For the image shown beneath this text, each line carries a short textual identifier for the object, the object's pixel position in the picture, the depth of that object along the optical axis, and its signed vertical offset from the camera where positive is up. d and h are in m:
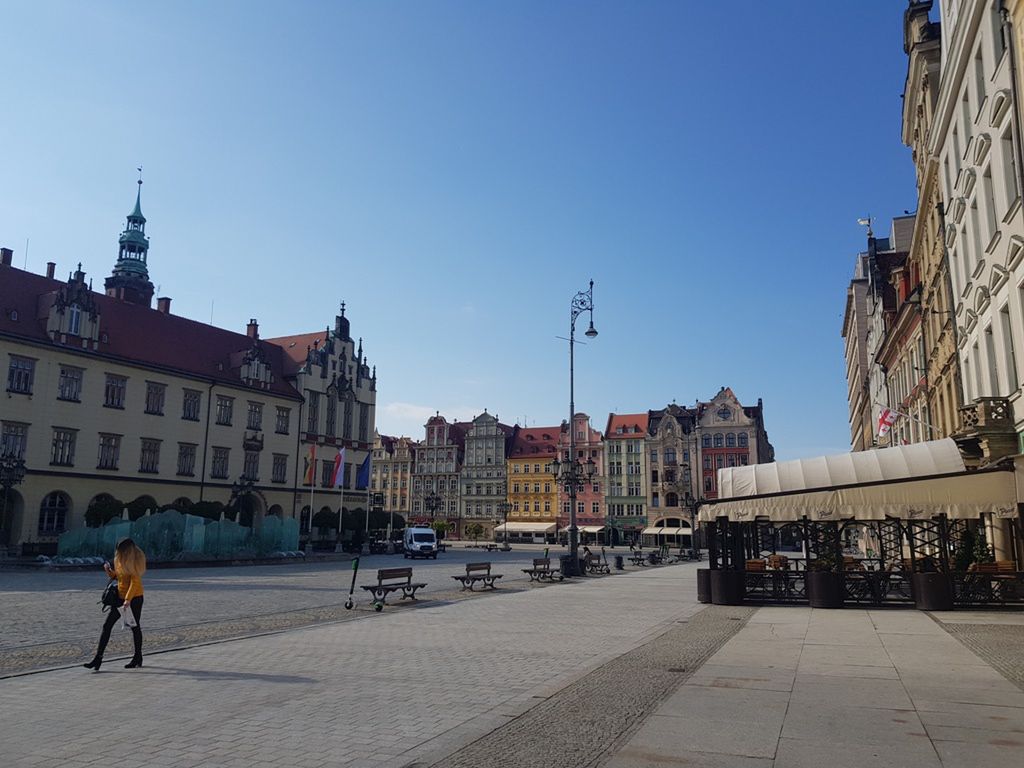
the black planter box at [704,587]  21.20 -1.56
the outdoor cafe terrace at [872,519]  17.78 +0.28
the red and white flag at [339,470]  61.84 +4.30
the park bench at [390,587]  20.16 -1.60
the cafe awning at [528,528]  99.38 -0.10
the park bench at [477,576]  25.53 -1.61
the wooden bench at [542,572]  30.18 -1.73
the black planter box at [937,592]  18.12 -1.40
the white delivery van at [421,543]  54.72 -1.17
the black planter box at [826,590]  19.06 -1.45
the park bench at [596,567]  37.25 -1.85
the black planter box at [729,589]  20.52 -1.54
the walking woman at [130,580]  10.66 -0.77
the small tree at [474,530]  103.03 -0.43
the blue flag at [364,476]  67.38 +4.23
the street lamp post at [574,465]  32.16 +2.60
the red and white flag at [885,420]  34.50 +4.87
